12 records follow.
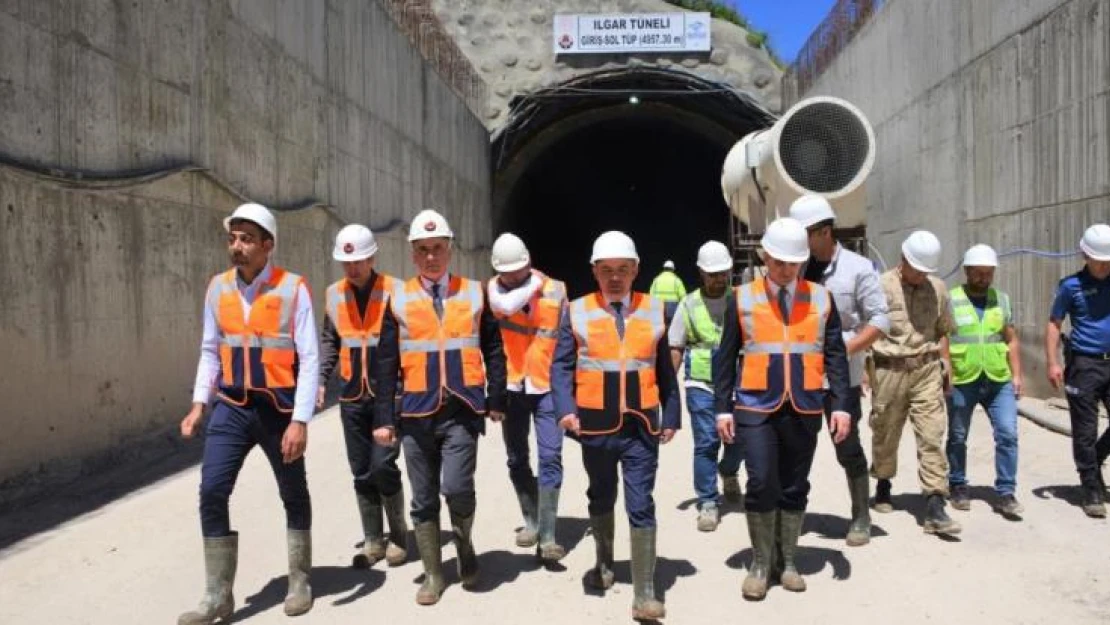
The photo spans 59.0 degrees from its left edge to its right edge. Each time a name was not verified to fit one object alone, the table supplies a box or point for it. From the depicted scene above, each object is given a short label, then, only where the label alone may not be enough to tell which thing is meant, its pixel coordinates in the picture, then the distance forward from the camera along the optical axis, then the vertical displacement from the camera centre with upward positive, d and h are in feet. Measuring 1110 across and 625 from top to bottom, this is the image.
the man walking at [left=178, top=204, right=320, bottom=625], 13.48 -1.17
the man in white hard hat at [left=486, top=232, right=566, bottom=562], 17.39 -0.87
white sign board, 75.51 +20.53
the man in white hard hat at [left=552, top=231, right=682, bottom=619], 13.96 -1.29
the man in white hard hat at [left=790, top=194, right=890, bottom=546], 16.70 -0.08
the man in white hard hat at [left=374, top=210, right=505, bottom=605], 14.60 -1.32
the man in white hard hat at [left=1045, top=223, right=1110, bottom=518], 19.06 -1.19
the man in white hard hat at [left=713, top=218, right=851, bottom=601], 14.44 -1.26
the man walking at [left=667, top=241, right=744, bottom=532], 19.13 -1.08
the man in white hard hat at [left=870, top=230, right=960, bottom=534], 17.98 -1.31
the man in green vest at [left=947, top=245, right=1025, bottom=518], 19.27 -1.69
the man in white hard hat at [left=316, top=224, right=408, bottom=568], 16.12 -1.32
